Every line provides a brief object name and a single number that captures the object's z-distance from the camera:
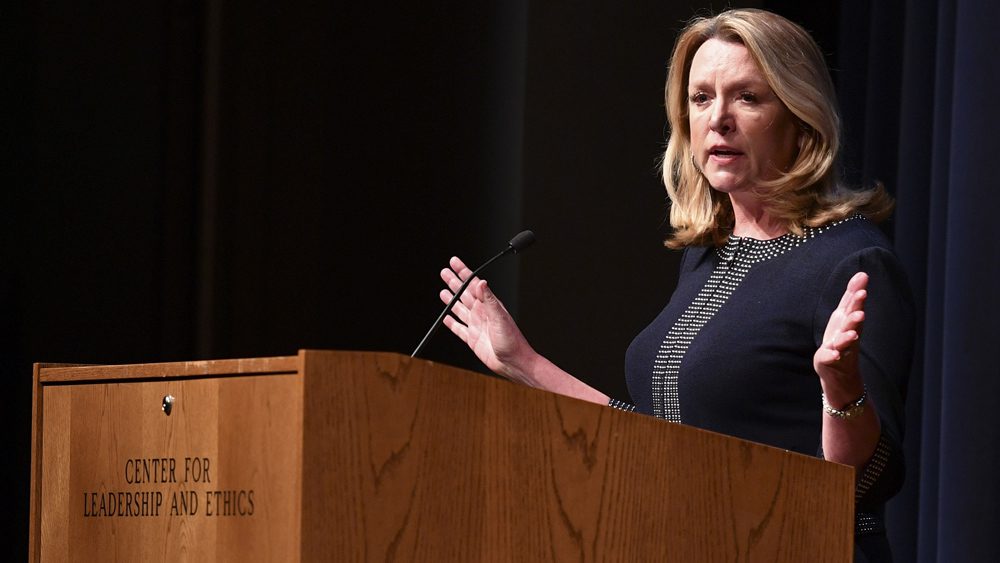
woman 6.93
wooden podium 6.51
